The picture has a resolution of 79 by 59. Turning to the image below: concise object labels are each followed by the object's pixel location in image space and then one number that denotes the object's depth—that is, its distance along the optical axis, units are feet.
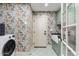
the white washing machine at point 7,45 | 6.03
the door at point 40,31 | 14.70
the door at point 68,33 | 3.83
